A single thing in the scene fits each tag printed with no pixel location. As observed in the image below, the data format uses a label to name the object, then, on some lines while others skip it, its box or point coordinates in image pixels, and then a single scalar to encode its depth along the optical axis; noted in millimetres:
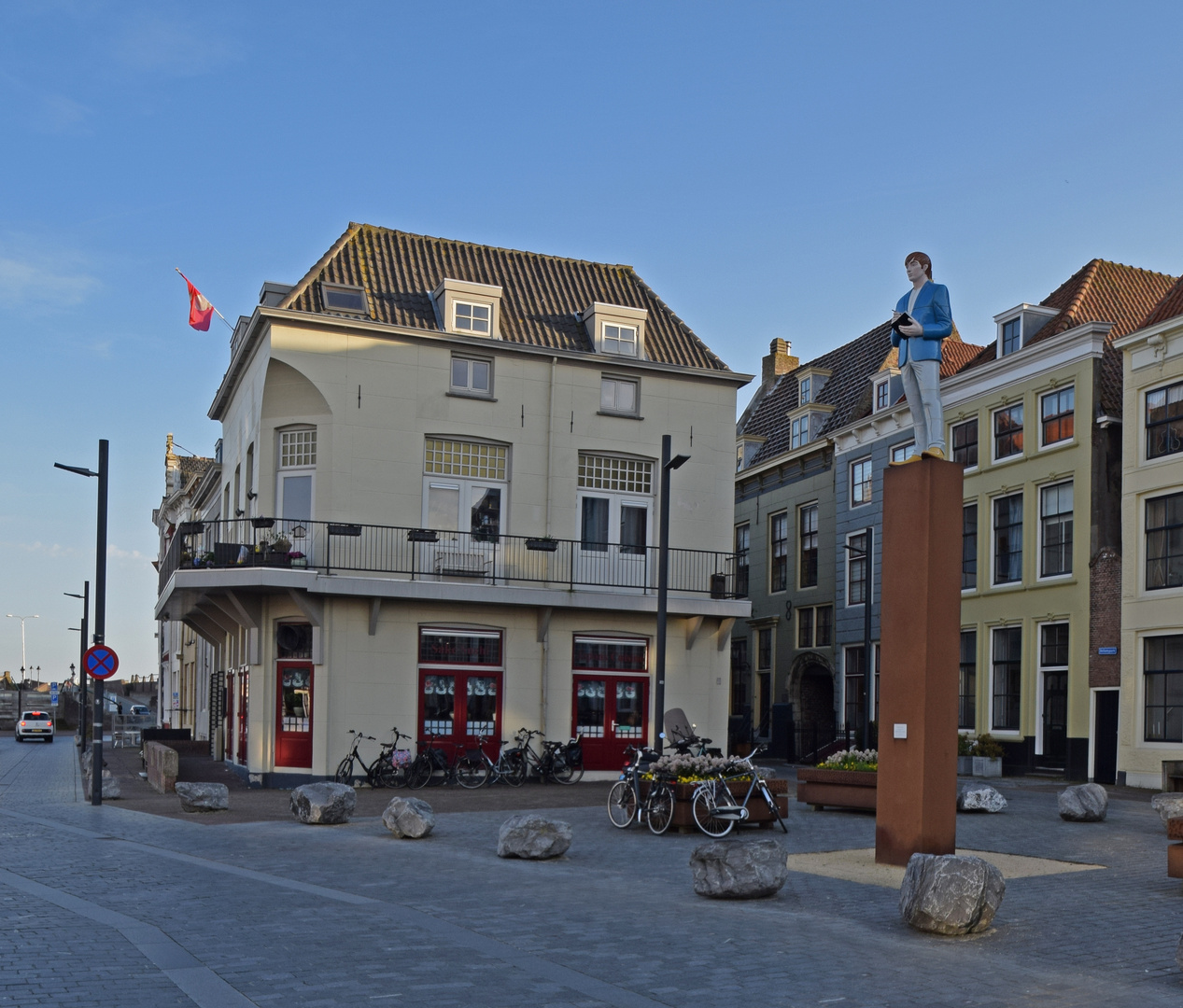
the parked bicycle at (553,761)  26625
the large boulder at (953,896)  9281
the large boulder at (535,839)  13867
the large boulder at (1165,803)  16100
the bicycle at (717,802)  16297
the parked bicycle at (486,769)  25688
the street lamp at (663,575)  21422
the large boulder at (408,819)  16047
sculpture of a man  13805
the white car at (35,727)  68625
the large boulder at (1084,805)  18297
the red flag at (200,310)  30312
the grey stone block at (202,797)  19594
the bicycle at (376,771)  25078
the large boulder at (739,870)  10930
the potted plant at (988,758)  30625
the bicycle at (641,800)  16703
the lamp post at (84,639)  46531
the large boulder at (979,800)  19484
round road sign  22141
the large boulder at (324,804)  17672
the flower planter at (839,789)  18625
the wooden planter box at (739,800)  16656
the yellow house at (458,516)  25875
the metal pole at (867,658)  31875
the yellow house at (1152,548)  27156
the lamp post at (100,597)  21531
